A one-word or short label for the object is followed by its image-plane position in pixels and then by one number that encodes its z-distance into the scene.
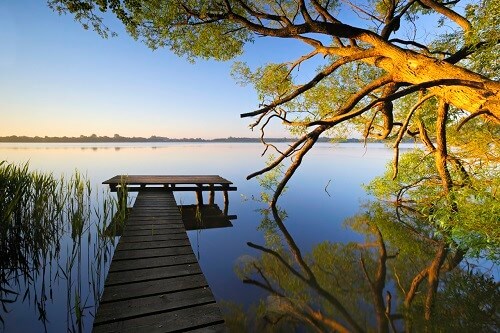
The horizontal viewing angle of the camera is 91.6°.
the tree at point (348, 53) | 4.75
